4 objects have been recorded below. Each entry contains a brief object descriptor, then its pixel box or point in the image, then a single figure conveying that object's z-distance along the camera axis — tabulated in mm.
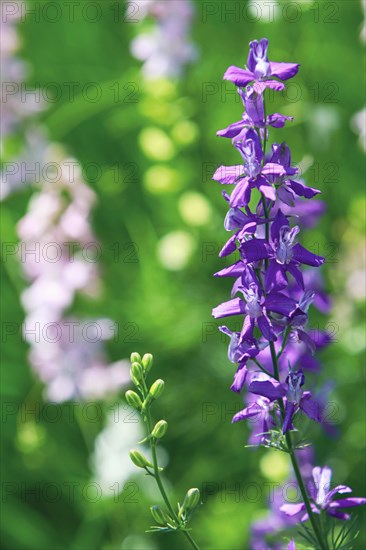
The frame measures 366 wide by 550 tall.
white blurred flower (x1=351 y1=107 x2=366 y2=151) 4262
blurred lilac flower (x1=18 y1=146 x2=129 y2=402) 4391
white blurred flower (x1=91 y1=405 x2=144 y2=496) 4062
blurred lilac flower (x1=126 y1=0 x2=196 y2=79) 4402
